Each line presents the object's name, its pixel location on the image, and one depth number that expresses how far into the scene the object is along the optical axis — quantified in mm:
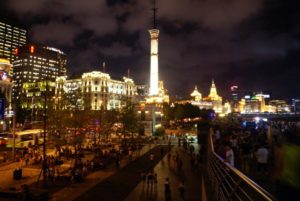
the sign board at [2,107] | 29094
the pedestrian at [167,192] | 17453
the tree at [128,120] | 52938
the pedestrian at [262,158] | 12227
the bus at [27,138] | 40500
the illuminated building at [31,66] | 129112
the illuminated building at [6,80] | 68750
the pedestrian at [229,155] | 9883
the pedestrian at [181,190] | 18086
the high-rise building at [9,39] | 160750
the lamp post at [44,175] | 21447
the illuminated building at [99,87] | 116062
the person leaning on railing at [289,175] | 4781
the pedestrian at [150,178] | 22406
